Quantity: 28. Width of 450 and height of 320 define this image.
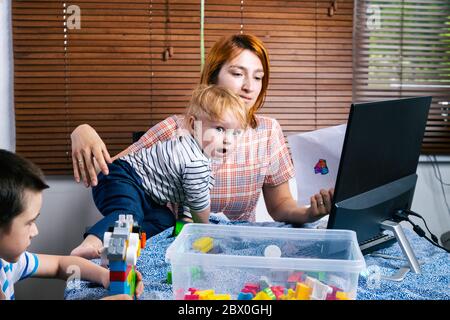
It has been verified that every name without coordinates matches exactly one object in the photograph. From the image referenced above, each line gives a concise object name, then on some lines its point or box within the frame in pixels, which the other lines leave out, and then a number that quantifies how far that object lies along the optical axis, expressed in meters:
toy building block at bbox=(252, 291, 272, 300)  0.86
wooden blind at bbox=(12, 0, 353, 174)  2.48
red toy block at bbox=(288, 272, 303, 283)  0.91
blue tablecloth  1.04
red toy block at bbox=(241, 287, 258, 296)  0.90
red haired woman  1.88
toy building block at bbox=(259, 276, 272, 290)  0.91
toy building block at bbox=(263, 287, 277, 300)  0.86
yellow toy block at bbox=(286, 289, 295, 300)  0.88
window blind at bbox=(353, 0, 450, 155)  2.63
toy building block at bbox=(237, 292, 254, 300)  0.87
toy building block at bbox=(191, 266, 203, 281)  0.92
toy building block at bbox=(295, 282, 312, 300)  0.87
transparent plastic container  0.88
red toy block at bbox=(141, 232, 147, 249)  1.08
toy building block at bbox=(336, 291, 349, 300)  0.88
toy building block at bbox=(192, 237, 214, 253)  1.04
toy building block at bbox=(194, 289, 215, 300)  0.87
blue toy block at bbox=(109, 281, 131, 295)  0.92
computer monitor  1.11
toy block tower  0.90
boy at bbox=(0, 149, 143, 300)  1.00
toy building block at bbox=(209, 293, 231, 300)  0.87
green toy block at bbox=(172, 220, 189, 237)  1.41
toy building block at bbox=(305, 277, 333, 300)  0.87
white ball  1.07
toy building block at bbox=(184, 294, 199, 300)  0.86
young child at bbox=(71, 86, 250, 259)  1.57
